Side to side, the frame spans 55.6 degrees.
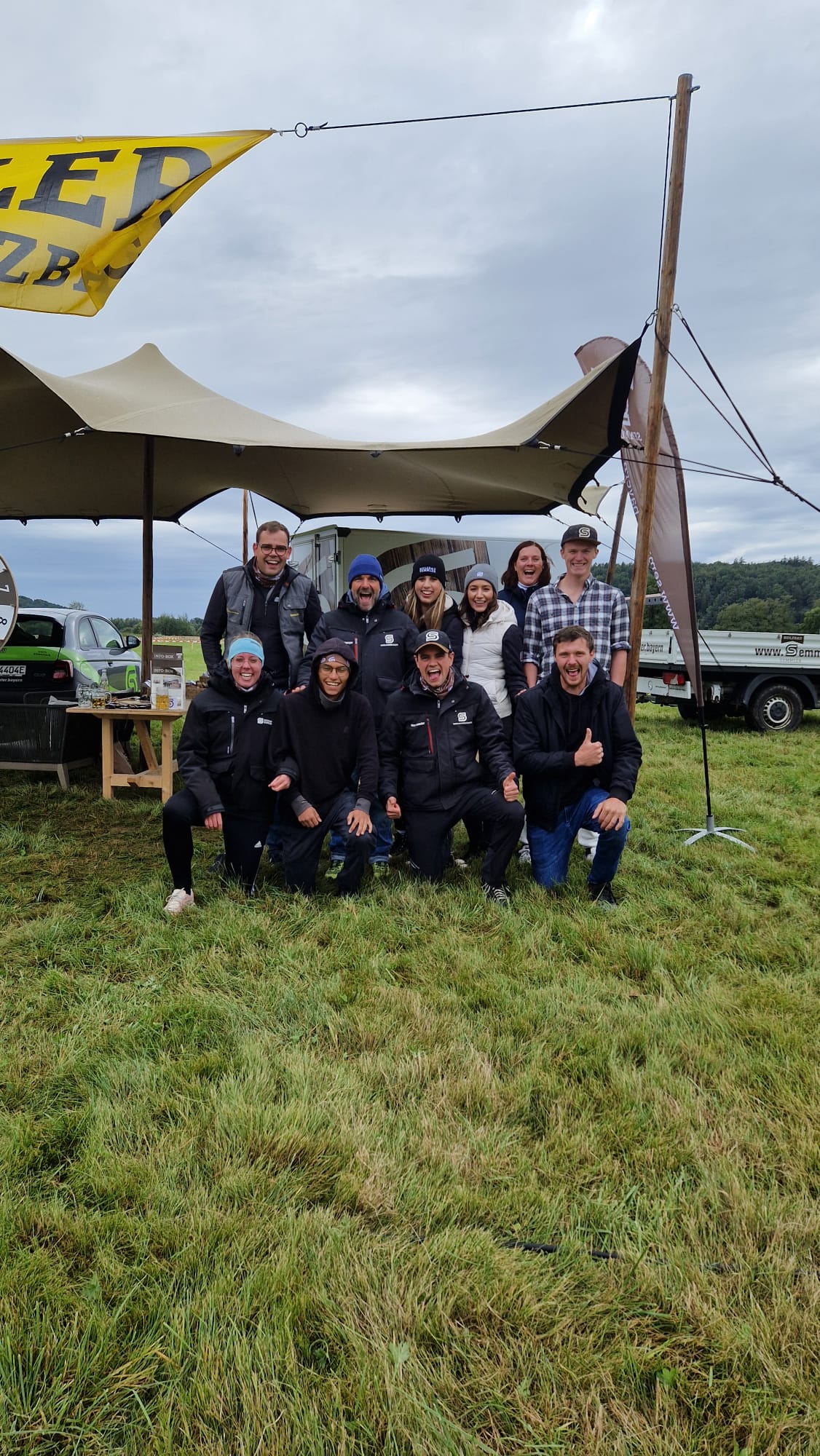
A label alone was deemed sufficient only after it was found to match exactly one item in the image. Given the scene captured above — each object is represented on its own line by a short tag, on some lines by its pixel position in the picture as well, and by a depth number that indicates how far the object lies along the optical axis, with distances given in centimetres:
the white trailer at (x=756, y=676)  981
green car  633
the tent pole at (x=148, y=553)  605
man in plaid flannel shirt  404
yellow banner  360
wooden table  536
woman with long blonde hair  417
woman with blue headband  378
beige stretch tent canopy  473
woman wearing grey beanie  423
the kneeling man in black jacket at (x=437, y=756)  388
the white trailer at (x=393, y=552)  1068
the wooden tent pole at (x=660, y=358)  455
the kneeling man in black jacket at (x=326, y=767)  369
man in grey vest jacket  459
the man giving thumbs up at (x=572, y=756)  367
